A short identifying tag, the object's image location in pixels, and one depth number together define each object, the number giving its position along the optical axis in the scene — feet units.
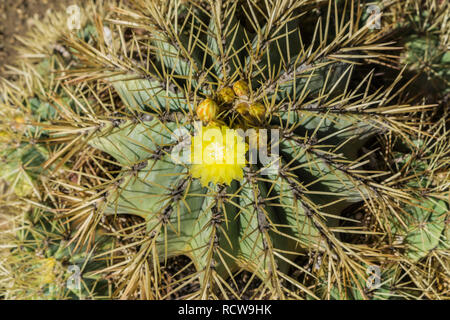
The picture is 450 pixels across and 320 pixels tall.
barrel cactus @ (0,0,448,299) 2.56
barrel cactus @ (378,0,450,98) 3.00
